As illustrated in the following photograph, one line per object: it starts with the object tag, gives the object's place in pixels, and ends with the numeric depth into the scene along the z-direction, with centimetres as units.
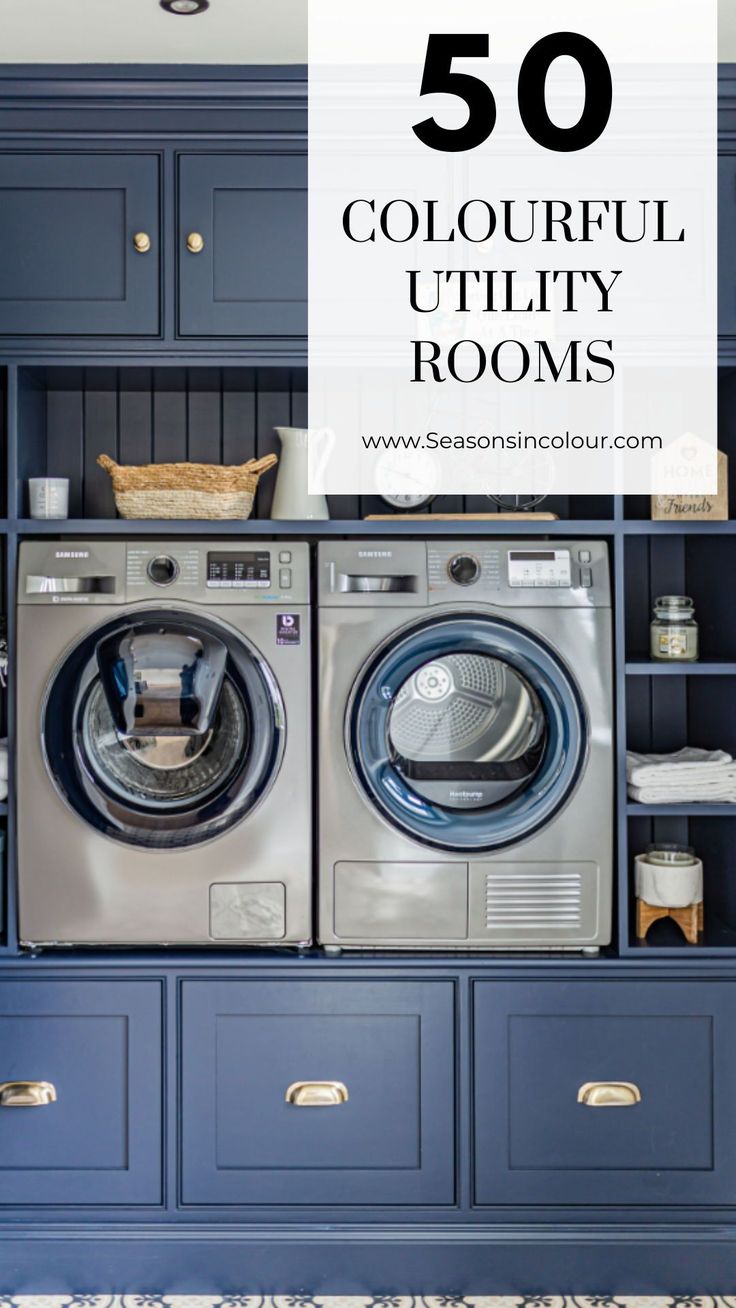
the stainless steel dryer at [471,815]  271
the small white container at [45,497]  277
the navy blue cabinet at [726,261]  274
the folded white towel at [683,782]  274
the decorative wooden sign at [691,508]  277
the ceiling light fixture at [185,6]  243
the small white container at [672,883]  277
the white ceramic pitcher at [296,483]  286
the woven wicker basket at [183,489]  275
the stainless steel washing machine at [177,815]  271
